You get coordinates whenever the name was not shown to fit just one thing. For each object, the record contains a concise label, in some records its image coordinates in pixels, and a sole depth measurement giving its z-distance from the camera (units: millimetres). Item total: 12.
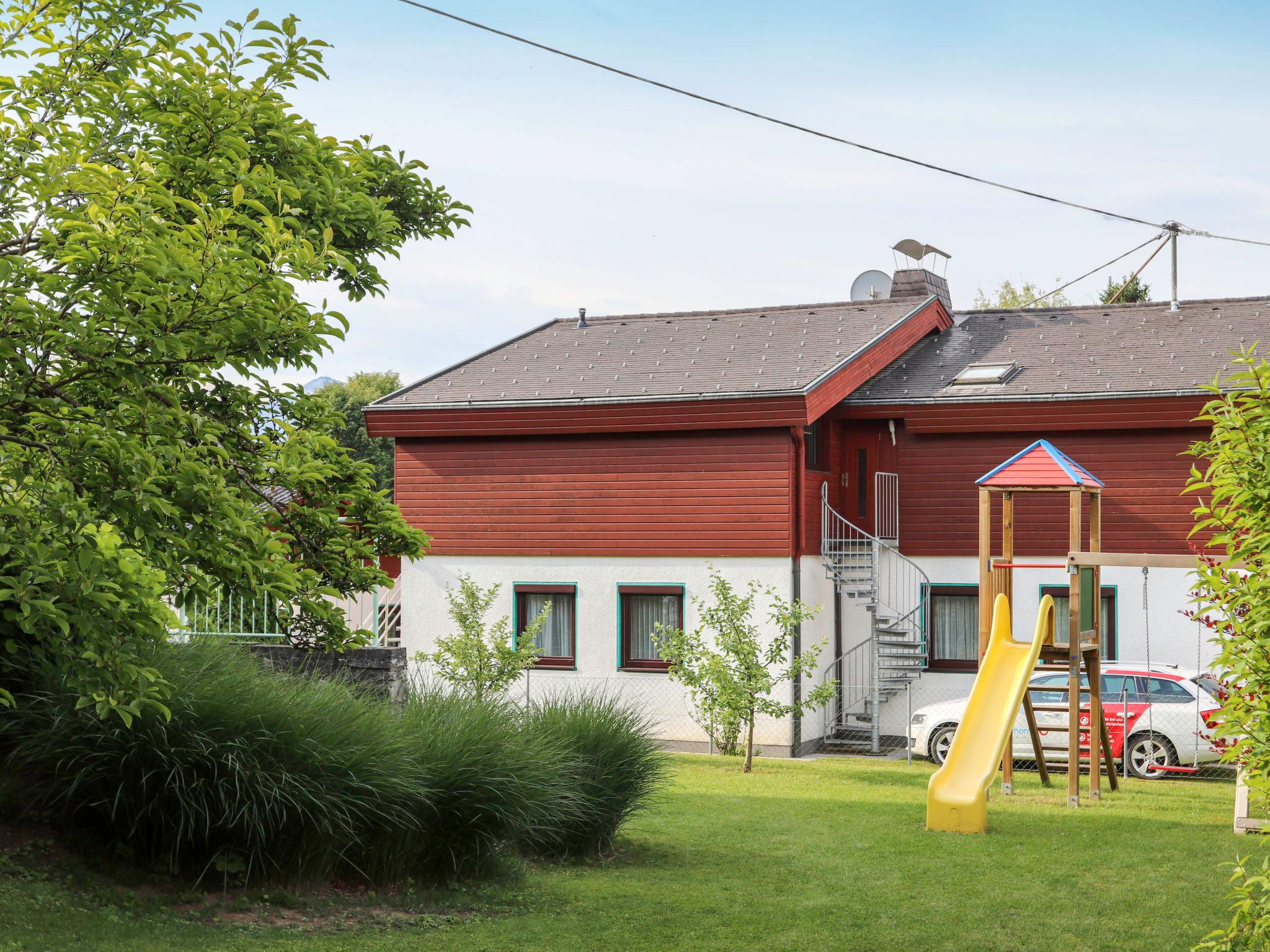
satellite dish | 26609
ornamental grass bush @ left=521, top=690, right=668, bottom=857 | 10656
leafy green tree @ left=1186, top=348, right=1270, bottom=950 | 5664
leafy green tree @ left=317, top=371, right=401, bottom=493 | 54562
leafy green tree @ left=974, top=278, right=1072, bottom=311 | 55281
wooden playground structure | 15078
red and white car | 17156
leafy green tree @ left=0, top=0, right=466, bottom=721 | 5773
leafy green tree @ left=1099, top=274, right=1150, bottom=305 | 45375
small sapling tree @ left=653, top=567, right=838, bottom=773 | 17781
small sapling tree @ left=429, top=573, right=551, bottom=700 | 17953
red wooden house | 19516
